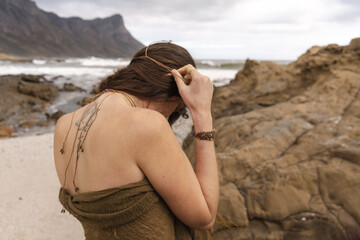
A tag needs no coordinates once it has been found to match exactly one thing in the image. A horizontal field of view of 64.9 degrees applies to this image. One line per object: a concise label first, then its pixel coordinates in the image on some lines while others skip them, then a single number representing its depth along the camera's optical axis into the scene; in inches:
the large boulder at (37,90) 413.1
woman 43.1
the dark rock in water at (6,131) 234.1
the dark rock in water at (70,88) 498.3
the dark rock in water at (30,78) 470.6
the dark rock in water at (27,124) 276.5
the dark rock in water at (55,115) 298.2
